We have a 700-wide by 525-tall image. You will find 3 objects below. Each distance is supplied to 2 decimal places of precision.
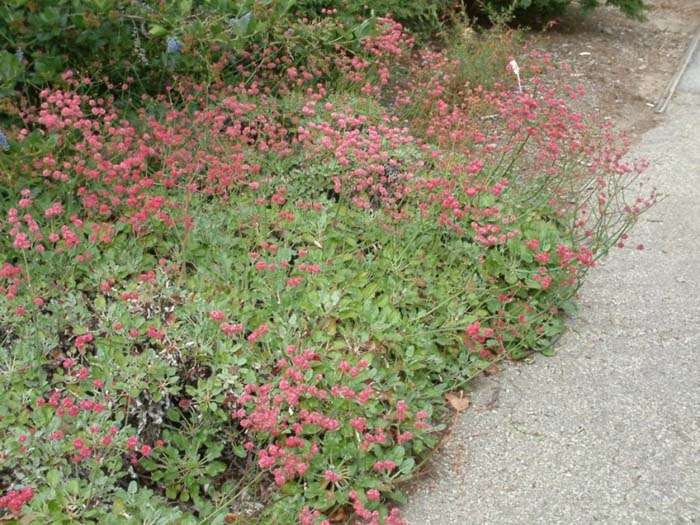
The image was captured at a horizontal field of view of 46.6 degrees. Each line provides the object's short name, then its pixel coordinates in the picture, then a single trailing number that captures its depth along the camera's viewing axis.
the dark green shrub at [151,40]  3.94
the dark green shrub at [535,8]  8.29
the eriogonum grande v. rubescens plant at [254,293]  2.76
